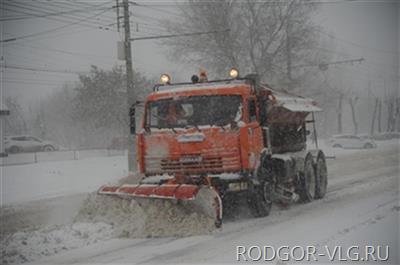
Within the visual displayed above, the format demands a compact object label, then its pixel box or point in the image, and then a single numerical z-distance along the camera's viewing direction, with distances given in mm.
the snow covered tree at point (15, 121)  70225
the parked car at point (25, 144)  43284
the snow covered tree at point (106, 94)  38562
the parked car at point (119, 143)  43250
